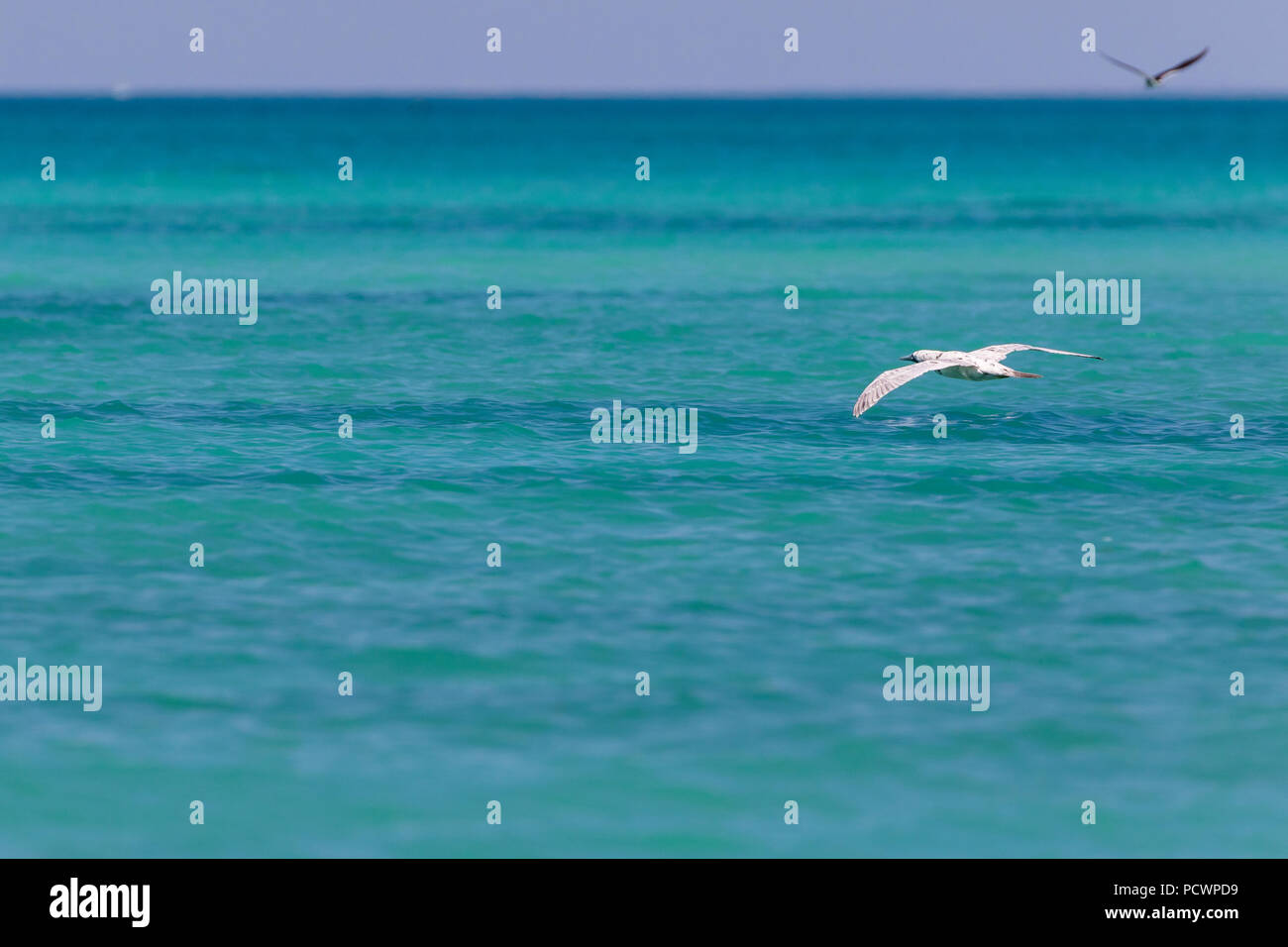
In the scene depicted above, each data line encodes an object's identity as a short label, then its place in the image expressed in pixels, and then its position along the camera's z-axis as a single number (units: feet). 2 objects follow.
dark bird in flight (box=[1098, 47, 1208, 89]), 81.72
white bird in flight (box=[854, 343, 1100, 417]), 80.16
